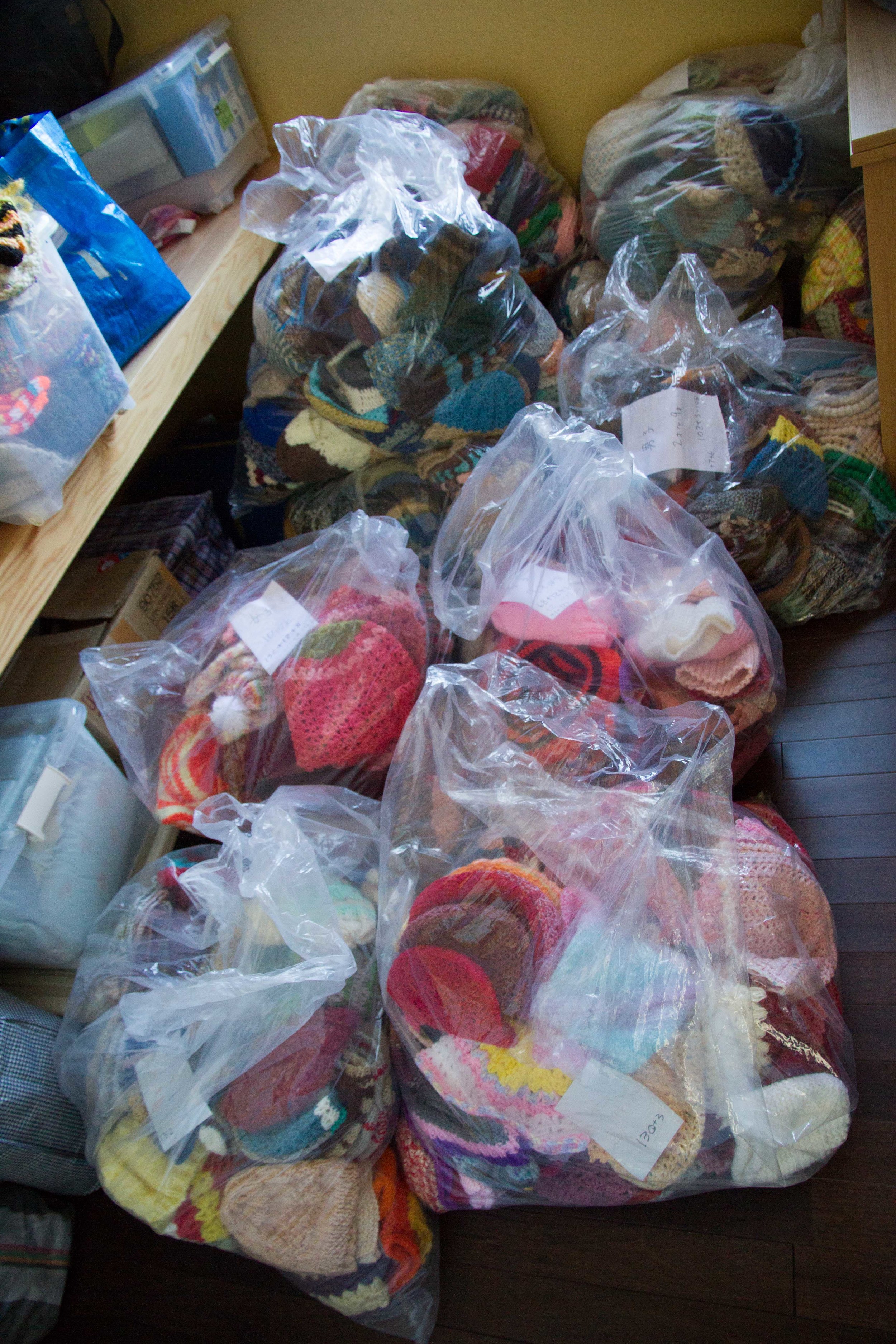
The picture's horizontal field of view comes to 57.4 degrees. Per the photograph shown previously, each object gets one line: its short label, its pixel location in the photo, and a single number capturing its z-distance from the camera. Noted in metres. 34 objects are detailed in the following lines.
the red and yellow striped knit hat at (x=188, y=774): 1.03
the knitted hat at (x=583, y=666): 0.96
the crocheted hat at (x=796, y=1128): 0.76
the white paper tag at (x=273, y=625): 1.04
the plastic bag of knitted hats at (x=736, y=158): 1.15
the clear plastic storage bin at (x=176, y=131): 1.30
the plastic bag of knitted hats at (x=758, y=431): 1.07
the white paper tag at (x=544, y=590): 0.97
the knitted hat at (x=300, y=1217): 0.81
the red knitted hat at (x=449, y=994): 0.77
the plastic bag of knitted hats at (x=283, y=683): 0.99
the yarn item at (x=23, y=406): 0.86
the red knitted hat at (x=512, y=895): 0.77
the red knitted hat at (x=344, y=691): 0.98
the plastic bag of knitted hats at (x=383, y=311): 1.09
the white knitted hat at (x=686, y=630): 0.92
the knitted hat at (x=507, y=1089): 0.78
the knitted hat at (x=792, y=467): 1.06
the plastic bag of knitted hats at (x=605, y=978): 0.76
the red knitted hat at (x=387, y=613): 1.02
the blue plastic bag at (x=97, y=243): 1.00
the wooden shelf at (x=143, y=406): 0.93
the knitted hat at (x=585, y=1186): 0.80
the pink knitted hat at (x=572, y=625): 0.96
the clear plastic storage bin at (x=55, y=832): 0.97
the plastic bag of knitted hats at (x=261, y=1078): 0.81
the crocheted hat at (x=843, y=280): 1.15
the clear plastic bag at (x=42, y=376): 0.86
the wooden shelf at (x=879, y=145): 0.89
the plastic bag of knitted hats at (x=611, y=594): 0.95
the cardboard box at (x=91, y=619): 1.17
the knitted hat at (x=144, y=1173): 0.83
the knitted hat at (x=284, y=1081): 0.82
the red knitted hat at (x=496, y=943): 0.77
